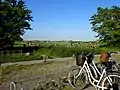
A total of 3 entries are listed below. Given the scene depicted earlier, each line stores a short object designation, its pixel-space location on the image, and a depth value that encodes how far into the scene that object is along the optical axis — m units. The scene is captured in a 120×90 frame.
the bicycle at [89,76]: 2.40
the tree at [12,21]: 15.88
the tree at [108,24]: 16.79
